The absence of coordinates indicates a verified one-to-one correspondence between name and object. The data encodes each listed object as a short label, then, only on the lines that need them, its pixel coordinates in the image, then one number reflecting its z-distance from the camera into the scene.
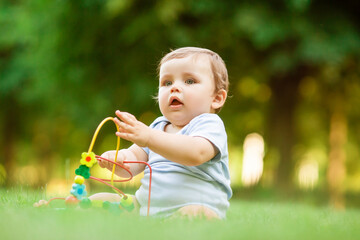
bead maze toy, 2.47
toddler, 2.44
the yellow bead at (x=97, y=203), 2.65
